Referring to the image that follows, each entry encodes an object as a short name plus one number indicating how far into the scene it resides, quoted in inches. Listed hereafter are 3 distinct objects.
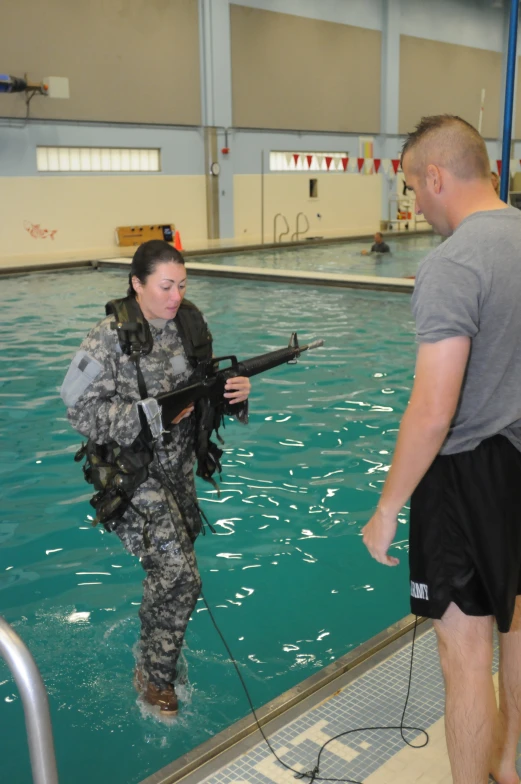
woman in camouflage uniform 121.6
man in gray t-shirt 81.2
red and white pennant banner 1050.7
